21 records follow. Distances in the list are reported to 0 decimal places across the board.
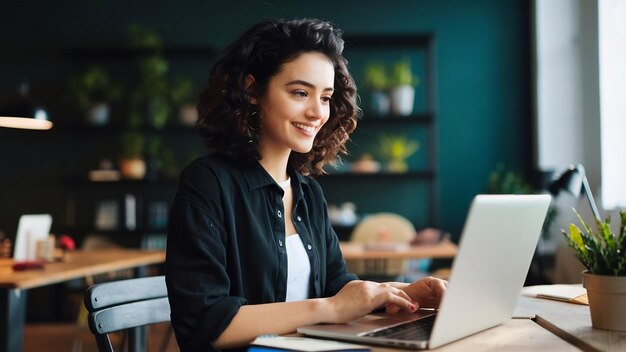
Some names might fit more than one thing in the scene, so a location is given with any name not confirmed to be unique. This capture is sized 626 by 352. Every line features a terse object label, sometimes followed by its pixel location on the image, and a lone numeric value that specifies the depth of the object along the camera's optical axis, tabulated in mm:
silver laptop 1123
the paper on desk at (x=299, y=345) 1152
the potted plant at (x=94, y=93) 6055
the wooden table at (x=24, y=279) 2883
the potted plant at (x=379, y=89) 5891
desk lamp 2923
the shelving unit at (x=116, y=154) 6066
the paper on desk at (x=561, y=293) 1725
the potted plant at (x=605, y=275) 1283
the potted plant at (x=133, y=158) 6039
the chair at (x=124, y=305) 1738
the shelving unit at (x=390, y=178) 6145
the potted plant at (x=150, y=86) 6043
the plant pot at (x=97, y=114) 6090
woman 1347
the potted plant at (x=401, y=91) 5828
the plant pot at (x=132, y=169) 6035
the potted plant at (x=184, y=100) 6074
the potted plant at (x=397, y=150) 5914
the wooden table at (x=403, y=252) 4496
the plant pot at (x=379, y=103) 5895
